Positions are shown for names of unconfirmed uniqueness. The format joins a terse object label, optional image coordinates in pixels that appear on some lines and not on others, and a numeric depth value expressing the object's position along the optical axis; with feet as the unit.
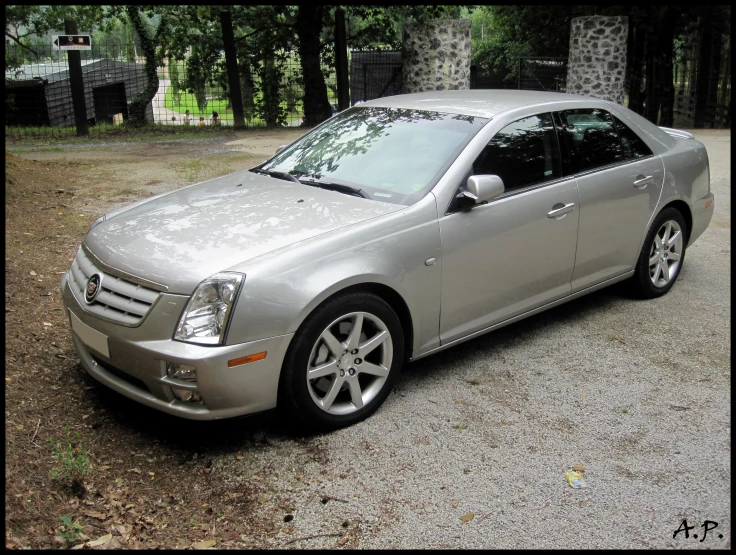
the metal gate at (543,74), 65.36
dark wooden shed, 55.01
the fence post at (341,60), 55.52
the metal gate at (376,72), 61.31
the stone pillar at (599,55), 56.49
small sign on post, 46.26
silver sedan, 11.53
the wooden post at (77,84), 46.57
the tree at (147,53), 58.49
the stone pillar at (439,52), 53.88
